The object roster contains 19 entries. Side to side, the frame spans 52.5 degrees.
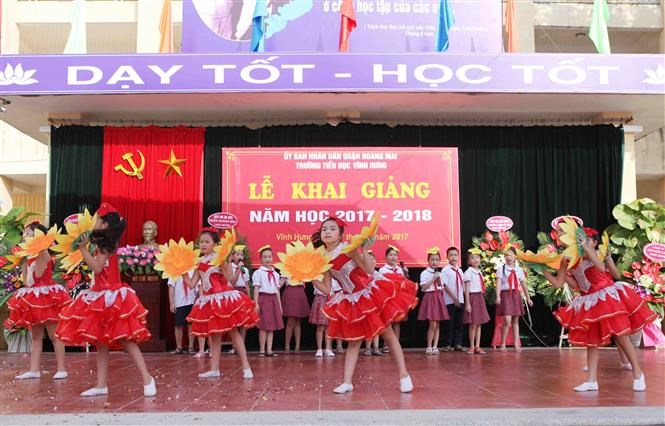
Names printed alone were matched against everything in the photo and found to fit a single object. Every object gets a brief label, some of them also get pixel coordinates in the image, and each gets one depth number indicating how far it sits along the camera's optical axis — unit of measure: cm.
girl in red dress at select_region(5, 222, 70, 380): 707
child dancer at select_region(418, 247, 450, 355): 1023
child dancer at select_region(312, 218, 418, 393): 580
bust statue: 1070
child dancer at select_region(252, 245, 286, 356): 998
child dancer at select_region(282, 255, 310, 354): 1029
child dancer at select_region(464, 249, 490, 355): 1028
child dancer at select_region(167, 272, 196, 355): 1012
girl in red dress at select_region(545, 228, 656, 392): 591
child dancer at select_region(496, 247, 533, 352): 1025
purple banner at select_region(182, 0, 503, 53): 1180
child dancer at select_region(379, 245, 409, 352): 977
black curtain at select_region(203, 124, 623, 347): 1134
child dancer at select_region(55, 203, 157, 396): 567
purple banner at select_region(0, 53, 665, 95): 986
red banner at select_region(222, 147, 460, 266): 1100
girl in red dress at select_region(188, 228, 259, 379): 699
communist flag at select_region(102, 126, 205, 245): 1109
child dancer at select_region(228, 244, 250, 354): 993
